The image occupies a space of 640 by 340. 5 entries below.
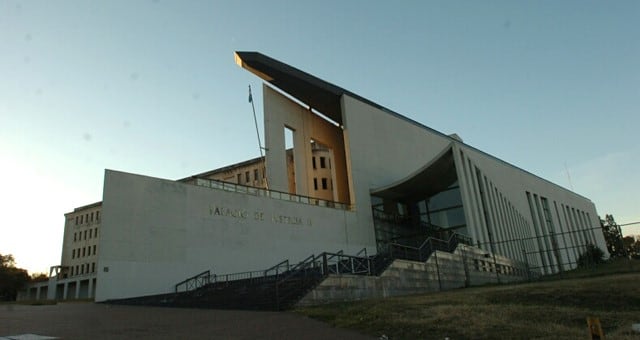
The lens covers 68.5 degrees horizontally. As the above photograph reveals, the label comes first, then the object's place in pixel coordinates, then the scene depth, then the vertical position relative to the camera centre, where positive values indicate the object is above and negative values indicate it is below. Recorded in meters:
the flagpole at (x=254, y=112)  38.88 +16.57
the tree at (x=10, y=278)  62.27 +7.78
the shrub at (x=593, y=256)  30.17 +2.25
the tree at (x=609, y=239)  68.19 +7.35
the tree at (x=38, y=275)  91.84 +11.69
